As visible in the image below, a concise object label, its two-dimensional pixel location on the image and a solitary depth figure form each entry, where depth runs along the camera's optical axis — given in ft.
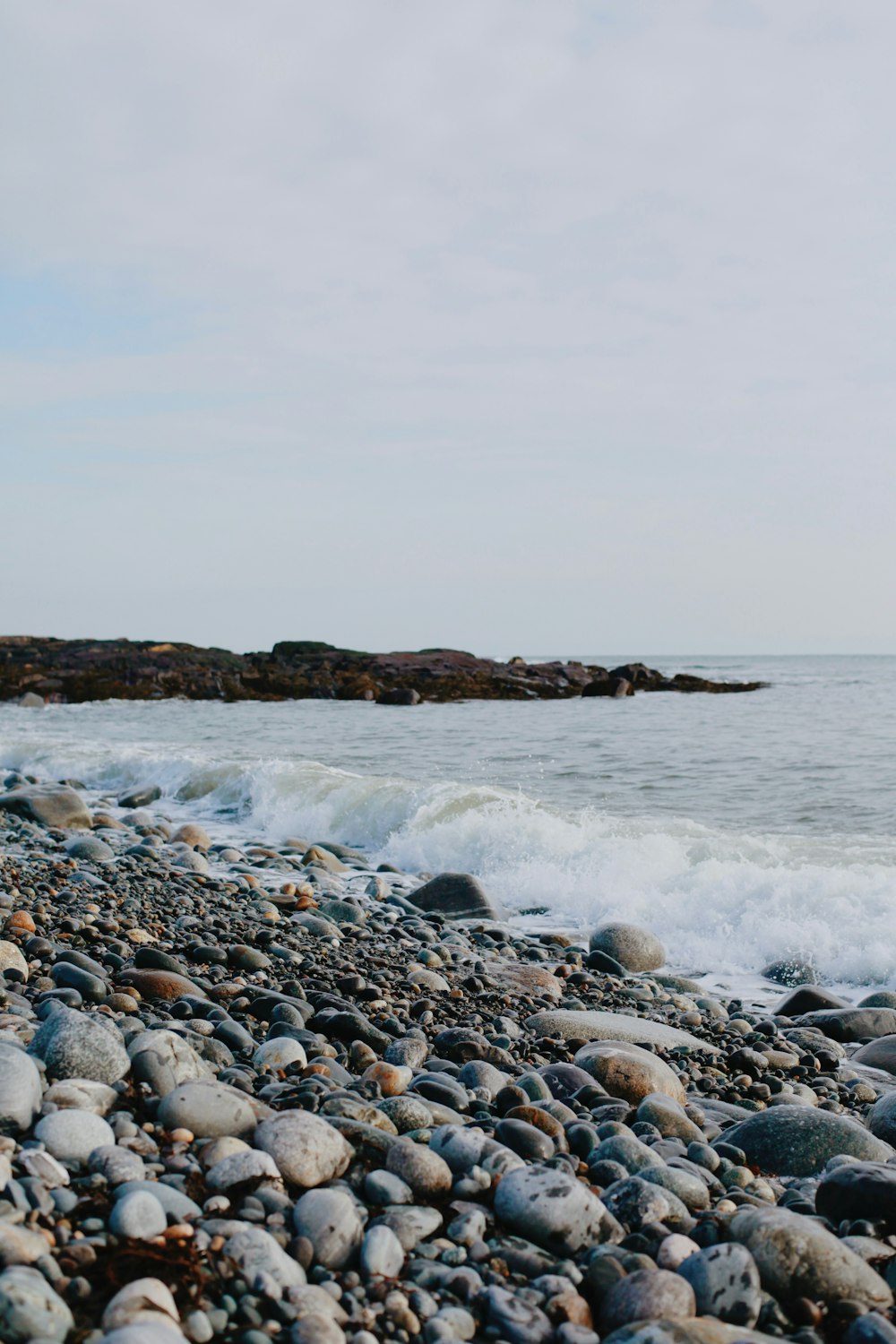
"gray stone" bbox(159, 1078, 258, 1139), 8.96
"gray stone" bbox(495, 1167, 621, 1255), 8.30
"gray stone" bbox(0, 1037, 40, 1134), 8.38
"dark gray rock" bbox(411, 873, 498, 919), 25.99
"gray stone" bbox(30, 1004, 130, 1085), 9.61
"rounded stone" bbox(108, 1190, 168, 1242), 7.21
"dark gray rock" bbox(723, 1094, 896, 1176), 11.21
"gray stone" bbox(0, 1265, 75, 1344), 6.05
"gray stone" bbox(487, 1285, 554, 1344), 7.13
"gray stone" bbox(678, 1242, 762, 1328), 7.57
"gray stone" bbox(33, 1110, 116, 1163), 8.14
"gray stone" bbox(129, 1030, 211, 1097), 9.80
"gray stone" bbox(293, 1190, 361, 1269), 7.66
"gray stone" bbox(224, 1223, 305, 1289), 7.15
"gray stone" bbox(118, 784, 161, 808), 43.62
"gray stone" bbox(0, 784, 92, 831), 35.29
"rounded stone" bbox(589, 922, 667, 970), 22.41
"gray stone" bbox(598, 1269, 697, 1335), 7.31
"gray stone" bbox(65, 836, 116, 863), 28.02
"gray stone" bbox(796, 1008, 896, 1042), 17.97
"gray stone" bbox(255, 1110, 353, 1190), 8.50
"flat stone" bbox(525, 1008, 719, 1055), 15.89
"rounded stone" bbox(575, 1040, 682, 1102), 13.23
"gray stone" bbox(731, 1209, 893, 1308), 7.98
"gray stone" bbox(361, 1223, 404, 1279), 7.59
